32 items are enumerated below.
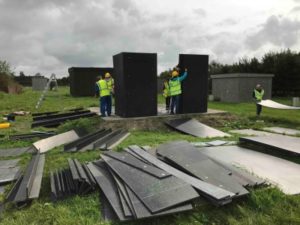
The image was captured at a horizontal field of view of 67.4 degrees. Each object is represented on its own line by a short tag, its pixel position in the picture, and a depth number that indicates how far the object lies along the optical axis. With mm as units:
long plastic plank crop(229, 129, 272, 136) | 6244
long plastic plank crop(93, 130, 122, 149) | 4834
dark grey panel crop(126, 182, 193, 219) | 2311
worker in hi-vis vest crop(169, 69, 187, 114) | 7437
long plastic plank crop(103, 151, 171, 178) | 2936
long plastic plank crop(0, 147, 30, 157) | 4703
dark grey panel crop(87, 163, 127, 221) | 2469
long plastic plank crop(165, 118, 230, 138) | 6128
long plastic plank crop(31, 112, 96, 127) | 7298
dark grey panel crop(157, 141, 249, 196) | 2805
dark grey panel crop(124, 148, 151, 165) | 3453
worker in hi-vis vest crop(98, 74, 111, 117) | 7414
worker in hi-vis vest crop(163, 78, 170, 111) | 8502
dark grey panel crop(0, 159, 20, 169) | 4010
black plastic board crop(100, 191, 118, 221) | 2470
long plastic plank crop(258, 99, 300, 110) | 7895
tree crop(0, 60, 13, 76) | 28539
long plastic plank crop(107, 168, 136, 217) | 2378
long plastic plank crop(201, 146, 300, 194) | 3131
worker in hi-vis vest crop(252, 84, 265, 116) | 9381
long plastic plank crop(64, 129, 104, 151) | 4758
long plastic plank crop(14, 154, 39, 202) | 2726
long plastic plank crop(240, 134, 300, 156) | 4112
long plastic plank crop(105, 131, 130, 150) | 4964
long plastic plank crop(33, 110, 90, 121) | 7828
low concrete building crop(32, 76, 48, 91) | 27508
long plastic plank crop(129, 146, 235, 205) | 2505
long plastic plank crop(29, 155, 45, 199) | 2814
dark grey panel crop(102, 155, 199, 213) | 2440
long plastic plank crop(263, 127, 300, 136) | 6413
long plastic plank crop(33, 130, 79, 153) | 4932
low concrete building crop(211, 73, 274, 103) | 14898
